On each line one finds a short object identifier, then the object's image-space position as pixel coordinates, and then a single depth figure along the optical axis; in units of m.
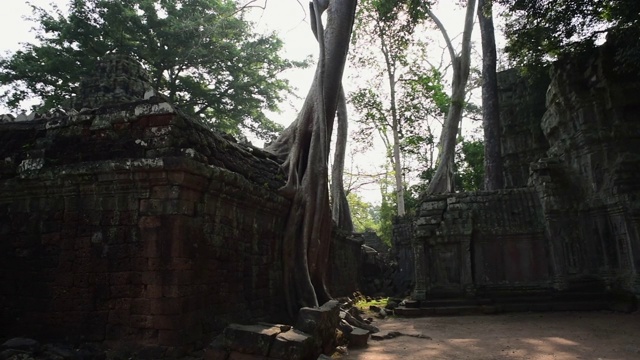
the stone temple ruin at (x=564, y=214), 8.12
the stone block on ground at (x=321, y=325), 4.56
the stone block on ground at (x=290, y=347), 3.76
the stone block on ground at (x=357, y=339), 5.59
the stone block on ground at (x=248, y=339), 3.80
